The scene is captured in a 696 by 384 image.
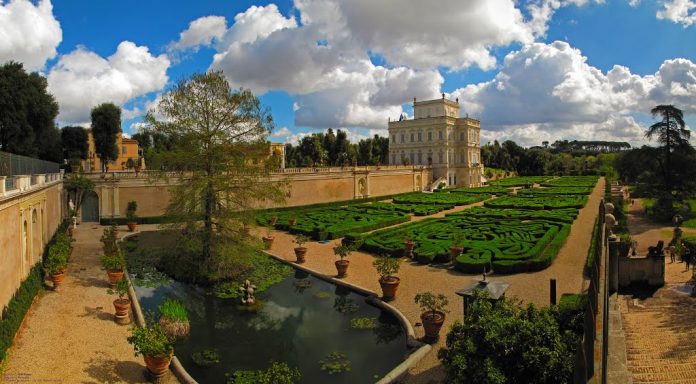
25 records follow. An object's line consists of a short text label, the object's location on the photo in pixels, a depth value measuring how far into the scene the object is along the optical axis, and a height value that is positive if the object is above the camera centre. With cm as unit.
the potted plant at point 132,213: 2870 -202
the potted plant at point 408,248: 1964 -314
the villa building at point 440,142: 6406 +538
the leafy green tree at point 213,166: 1611 +56
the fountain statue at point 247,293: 1420 -368
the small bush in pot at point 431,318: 1064 -345
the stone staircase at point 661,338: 841 -392
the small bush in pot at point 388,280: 1371 -323
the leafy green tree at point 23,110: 2812 +501
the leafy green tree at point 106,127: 3812 +491
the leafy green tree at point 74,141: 4381 +430
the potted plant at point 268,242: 2203 -309
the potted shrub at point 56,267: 1445 -275
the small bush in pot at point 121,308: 1214 -346
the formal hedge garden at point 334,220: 2492 -264
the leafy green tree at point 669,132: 3278 +317
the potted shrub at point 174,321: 1142 -367
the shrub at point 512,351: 690 -288
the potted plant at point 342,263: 1652 -318
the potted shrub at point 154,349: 885 -338
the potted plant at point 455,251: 1833 -308
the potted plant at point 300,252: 1916 -315
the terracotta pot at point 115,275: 1529 -321
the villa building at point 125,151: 5482 +425
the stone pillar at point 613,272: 1396 -311
